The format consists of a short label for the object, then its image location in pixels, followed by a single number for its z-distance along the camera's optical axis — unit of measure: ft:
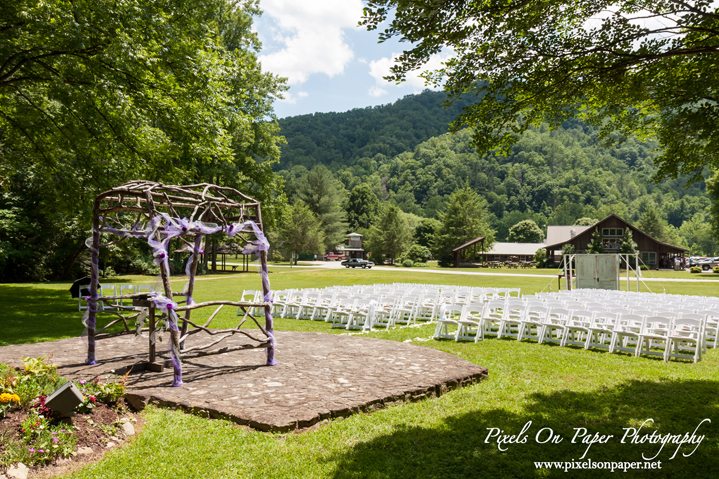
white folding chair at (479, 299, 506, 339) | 34.94
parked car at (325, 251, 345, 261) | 266.47
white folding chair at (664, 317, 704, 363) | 28.37
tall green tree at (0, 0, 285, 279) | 34.42
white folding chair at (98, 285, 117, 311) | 43.43
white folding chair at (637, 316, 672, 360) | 29.27
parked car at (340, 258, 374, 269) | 186.29
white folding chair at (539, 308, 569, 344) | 33.36
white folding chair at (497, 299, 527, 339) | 35.45
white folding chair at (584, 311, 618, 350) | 31.45
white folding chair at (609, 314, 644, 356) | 29.91
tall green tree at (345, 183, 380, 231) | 296.42
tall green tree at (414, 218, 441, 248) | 251.60
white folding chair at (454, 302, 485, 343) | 33.81
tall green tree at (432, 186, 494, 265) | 225.97
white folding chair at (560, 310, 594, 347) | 32.55
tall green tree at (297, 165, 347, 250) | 252.83
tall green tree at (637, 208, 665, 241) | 275.16
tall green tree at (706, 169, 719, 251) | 156.97
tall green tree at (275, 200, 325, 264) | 196.65
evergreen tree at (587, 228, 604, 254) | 184.24
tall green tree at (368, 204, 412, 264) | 221.25
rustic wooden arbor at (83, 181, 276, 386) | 19.97
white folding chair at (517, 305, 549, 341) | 35.01
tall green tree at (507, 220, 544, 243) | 295.48
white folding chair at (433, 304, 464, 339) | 34.24
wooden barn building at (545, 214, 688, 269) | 193.16
